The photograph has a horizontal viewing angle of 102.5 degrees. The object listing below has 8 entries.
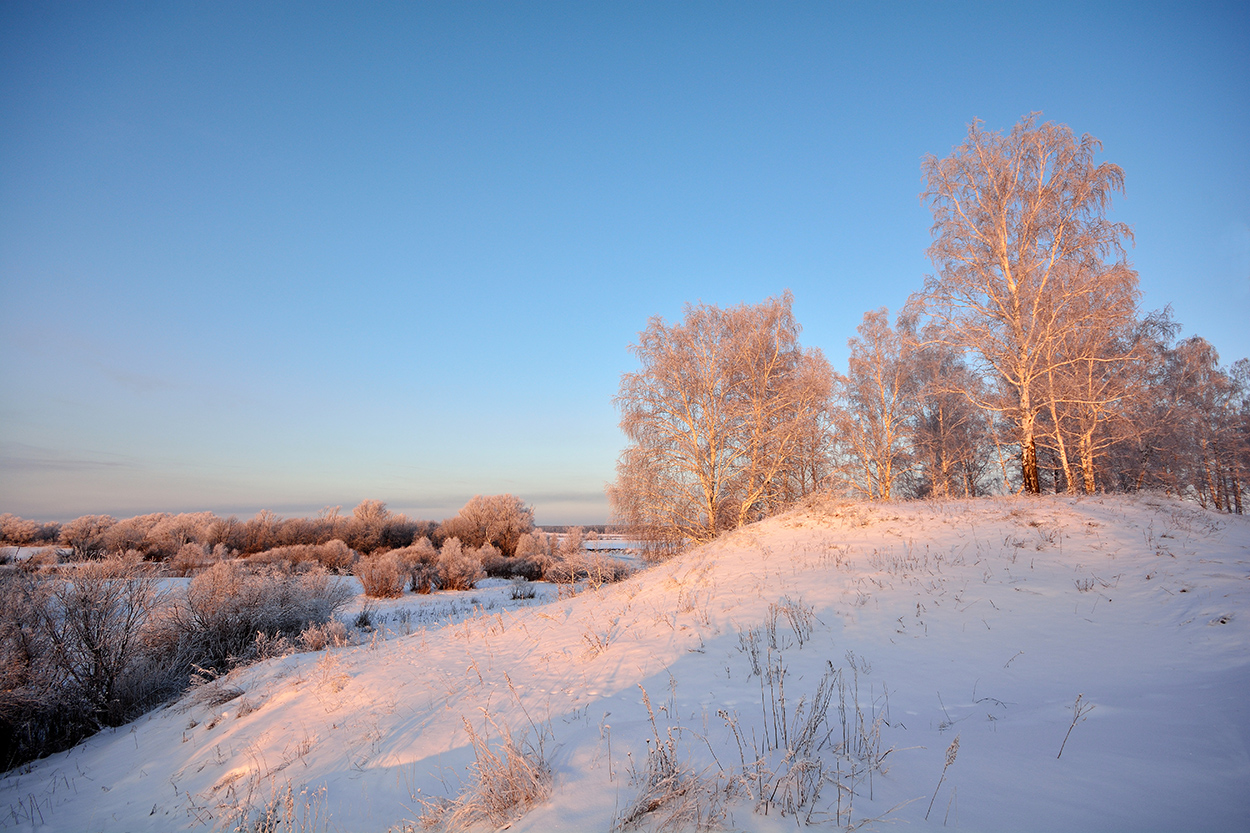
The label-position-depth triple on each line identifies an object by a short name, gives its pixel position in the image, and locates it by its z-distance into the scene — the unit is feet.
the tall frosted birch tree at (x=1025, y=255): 42.88
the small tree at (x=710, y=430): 51.47
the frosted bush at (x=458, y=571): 83.25
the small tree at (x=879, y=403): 66.85
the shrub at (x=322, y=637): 32.64
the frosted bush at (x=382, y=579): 72.43
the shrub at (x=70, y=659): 24.12
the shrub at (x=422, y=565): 82.33
